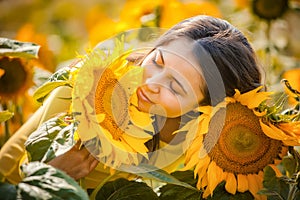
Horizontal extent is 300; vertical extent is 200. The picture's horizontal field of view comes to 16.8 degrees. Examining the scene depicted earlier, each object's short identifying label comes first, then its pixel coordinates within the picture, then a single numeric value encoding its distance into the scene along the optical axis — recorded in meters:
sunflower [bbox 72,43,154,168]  1.60
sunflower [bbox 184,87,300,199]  1.71
